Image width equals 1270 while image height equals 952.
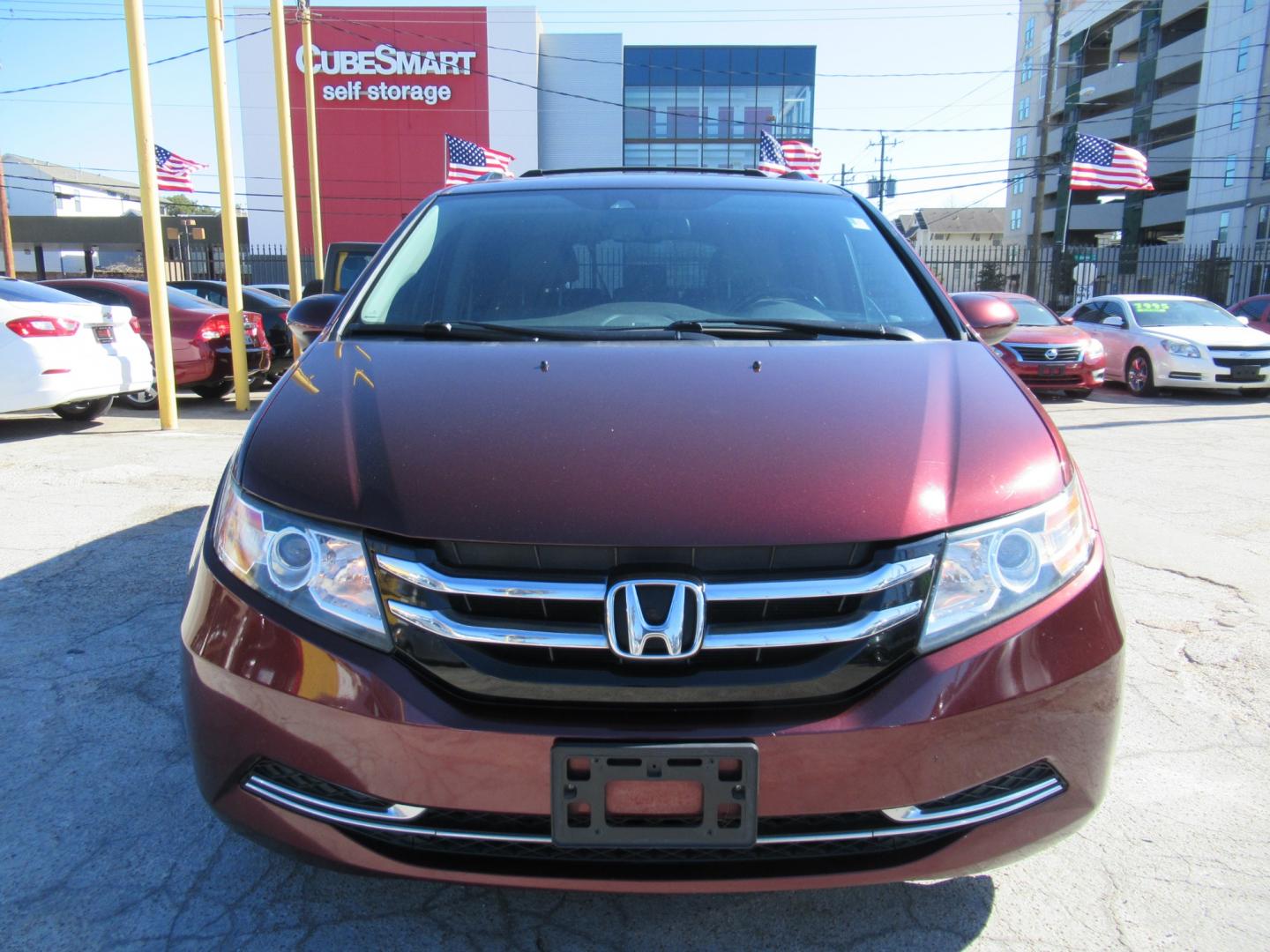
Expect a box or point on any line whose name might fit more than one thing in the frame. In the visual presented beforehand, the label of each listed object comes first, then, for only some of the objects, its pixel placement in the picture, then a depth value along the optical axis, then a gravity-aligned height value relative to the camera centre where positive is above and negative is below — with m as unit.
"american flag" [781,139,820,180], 19.23 +2.51
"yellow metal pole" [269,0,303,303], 11.87 +1.67
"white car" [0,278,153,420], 7.38 -0.62
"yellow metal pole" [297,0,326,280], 17.39 +2.81
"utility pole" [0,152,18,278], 26.73 +1.22
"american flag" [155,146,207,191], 19.45 +2.16
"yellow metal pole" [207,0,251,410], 9.66 +0.70
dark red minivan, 1.55 -0.62
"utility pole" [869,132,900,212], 45.62 +5.06
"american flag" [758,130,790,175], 18.42 +2.60
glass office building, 43.12 +8.20
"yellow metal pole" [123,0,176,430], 8.15 +0.52
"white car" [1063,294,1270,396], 12.26 -0.81
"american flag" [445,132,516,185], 18.55 +2.37
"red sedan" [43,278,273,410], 10.27 -0.59
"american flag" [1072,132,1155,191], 20.00 +2.43
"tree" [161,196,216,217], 82.44 +6.22
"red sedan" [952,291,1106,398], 12.09 -0.96
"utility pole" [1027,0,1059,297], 25.98 +3.88
